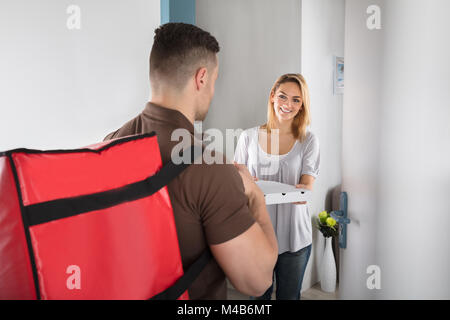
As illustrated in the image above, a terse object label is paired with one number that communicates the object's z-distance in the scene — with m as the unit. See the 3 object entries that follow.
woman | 2.01
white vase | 2.90
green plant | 2.90
